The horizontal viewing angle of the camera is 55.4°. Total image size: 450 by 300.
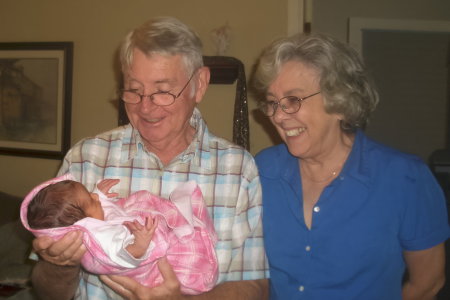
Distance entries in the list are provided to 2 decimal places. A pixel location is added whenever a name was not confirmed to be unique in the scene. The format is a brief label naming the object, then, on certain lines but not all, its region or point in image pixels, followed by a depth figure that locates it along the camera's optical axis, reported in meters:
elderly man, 1.44
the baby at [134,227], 1.25
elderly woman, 1.58
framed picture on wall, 3.68
